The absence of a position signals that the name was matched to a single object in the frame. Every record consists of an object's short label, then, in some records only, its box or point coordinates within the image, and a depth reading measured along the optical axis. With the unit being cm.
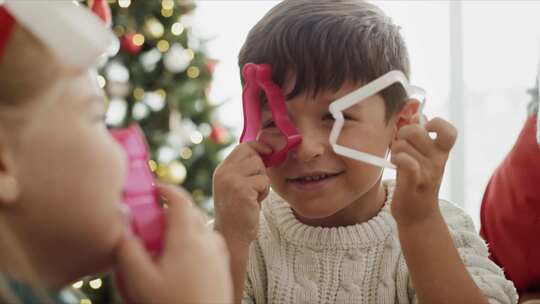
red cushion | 159
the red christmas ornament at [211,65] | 272
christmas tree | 253
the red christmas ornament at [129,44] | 252
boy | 116
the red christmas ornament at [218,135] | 271
